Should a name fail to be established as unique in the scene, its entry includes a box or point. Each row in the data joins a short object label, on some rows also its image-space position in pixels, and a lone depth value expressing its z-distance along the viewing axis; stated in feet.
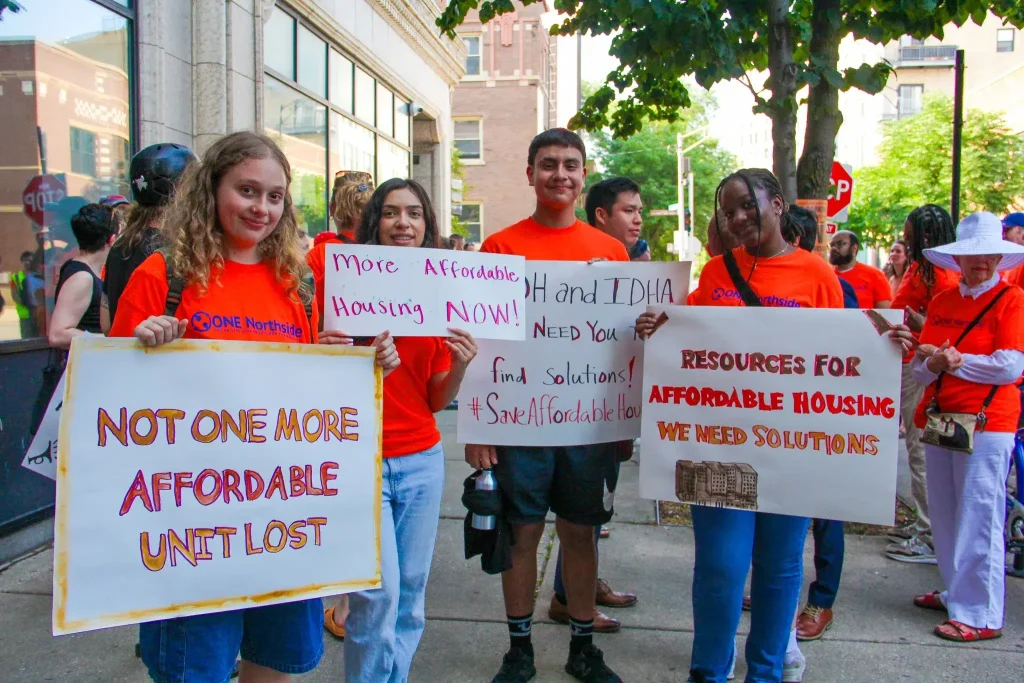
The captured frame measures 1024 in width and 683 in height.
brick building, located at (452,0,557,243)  114.32
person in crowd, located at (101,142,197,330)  9.52
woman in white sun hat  12.23
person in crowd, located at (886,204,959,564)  14.48
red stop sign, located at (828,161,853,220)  33.12
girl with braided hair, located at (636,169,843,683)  9.71
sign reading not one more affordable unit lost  6.70
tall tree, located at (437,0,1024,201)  18.28
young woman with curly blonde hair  7.00
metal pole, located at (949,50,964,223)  29.27
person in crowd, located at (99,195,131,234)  13.08
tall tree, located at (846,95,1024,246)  94.27
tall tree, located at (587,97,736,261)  149.48
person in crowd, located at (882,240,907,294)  23.93
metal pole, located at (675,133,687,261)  97.76
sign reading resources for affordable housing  9.53
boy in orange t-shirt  10.64
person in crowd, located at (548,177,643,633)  14.96
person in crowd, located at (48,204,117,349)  12.22
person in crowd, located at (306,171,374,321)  11.96
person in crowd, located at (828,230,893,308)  18.84
